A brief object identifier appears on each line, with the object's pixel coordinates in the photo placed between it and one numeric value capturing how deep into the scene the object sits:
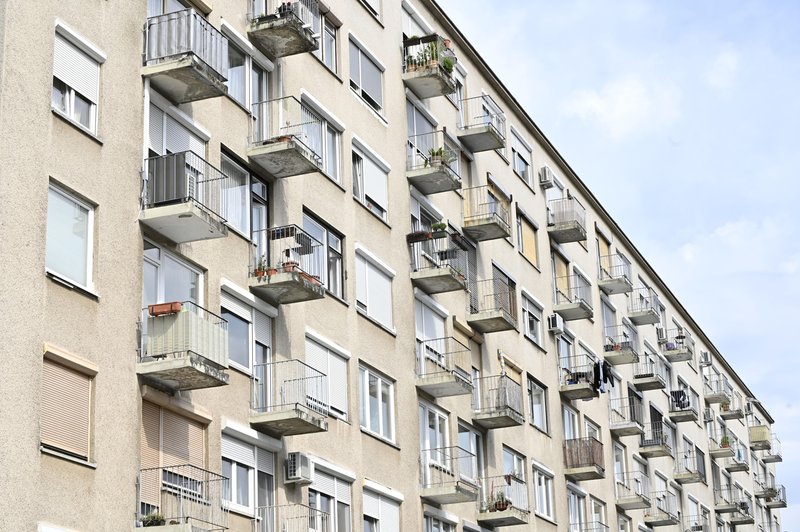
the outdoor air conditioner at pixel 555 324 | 47.16
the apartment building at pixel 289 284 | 22.67
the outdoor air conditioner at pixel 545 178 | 49.84
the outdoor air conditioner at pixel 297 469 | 28.39
